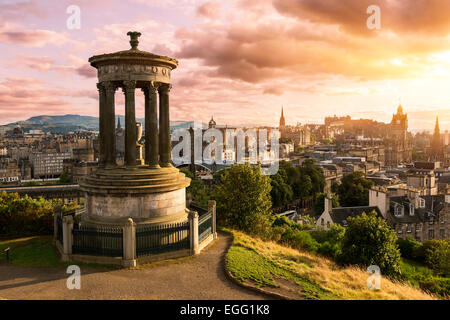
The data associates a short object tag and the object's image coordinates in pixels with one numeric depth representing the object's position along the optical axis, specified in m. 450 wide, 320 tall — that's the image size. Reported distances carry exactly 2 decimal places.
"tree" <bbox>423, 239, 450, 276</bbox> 35.66
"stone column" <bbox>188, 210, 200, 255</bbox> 19.59
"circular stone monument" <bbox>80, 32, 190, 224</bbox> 19.92
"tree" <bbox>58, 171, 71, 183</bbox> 110.19
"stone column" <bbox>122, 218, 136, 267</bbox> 17.91
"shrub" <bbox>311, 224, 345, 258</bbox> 29.84
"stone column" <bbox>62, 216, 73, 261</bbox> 18.86
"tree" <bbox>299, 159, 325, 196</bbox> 99.25
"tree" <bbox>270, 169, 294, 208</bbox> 81.19
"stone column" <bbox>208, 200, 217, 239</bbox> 23.41
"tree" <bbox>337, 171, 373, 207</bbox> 79.00
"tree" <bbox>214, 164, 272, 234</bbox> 29.42
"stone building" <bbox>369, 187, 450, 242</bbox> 54.59
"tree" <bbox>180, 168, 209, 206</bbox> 56.55
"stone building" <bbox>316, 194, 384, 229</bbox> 54.97
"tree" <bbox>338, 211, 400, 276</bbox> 24.31
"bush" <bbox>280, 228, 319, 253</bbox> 29.42
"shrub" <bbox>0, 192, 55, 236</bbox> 24.62
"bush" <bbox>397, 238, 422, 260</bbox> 42.99
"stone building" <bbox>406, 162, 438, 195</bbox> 84.78
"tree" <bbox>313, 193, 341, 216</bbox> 74.25
